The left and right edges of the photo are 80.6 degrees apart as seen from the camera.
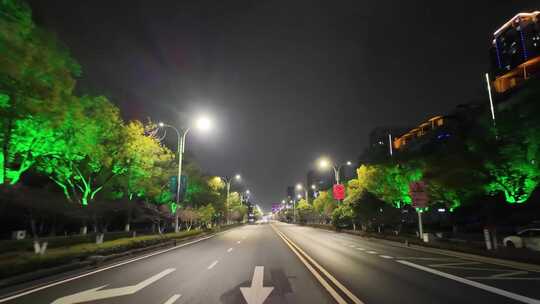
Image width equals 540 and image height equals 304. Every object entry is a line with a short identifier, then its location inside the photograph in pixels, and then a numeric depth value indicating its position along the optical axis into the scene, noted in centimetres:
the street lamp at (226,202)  6377
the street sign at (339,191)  4029
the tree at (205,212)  4749
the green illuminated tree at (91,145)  1745
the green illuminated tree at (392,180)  3141
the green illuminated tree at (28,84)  1239
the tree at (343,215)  4076
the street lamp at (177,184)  2647
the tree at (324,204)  6128
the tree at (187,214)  4346
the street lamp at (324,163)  4663
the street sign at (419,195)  2295
